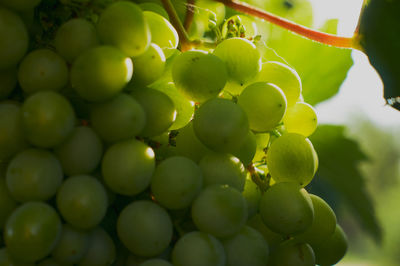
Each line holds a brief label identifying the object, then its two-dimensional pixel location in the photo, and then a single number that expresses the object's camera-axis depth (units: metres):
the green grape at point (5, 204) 0.33
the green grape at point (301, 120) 0.37
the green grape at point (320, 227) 0.36
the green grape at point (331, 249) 0.37
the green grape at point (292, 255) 0.35
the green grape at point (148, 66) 0.34
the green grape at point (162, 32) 0.36
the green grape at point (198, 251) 0.33
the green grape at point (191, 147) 0.35
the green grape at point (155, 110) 0.34
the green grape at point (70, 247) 0.33
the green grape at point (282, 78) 0.37
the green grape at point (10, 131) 0.33
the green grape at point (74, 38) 0.34
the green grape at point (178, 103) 0.36
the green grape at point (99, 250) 0.33
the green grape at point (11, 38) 0.33
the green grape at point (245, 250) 0.34
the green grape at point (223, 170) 0.34
